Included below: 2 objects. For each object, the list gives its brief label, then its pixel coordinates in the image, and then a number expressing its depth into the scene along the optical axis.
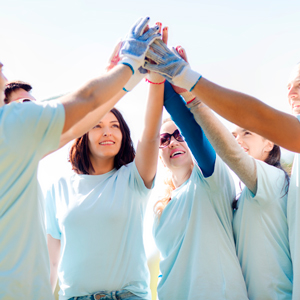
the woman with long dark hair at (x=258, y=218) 2.49
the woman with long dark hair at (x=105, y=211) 2.63
